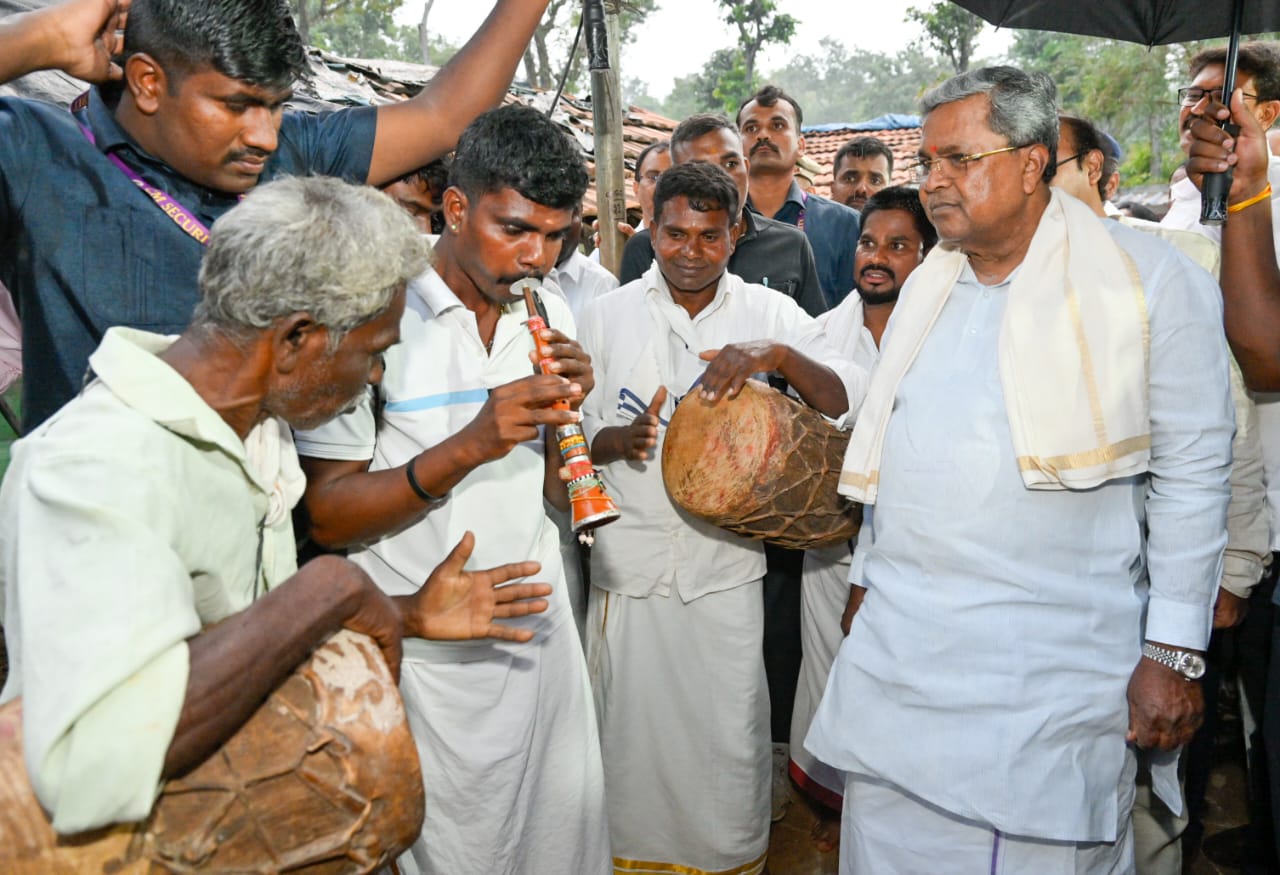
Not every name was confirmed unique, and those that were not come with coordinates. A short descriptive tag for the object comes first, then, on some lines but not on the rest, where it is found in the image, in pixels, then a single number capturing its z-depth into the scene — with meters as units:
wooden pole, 5.19
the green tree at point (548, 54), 21.36
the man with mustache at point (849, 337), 3.78
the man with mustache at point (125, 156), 1.91
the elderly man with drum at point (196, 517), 1.29
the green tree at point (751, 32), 28.38
